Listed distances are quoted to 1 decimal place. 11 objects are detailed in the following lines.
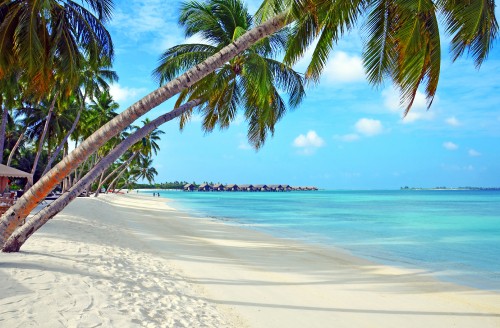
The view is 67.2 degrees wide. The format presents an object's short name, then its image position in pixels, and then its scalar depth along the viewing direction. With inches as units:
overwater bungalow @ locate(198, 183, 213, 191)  5890.8
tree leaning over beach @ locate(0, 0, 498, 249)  195.0
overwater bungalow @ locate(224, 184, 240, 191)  5937.5
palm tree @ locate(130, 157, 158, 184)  3034.0
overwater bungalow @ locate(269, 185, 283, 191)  6176.2
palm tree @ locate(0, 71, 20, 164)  494.7
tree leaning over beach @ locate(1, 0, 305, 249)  424.2
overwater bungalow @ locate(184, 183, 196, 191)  6151.6
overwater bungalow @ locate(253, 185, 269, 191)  6102.4
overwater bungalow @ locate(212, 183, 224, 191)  5871.1
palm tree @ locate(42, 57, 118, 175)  841.5
